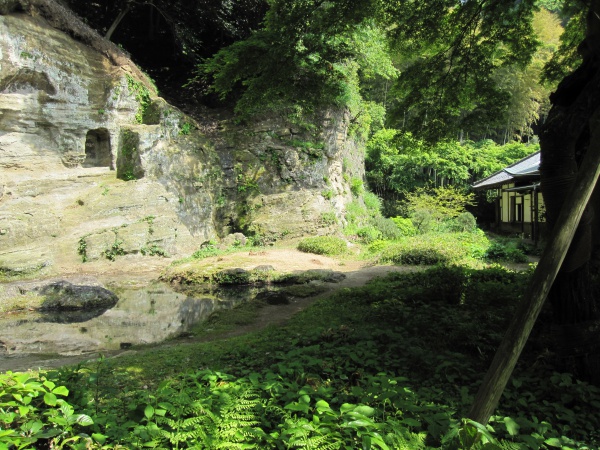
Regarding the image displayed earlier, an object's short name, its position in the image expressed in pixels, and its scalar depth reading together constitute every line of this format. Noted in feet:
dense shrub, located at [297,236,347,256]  51.42
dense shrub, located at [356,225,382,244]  63.67
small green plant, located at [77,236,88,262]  43.70
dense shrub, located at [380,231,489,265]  41.50
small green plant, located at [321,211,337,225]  60.59
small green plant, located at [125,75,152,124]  56.24
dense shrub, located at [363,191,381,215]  83.14
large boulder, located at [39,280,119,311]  31.09
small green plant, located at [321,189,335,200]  63.93
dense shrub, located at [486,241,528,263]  44.24
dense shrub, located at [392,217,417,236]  68.63
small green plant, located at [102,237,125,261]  44.93
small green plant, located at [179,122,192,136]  59.21
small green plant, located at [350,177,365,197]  76.48
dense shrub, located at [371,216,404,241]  64.59
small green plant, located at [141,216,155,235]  48.85
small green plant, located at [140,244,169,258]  47.32
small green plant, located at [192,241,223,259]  48.81
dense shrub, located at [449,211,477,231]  71.41
